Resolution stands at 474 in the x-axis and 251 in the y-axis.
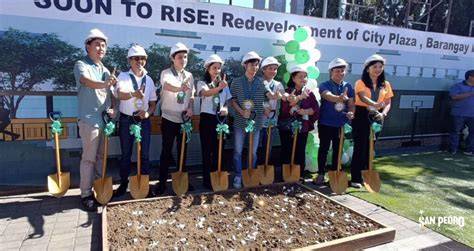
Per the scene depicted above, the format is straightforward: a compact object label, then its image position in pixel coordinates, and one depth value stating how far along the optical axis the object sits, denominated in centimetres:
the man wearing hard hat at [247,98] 424
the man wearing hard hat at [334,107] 445
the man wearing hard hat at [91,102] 356
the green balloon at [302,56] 491
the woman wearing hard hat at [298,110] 450
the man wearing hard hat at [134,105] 374
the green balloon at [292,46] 493
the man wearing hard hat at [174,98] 393
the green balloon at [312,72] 504
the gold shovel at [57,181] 383
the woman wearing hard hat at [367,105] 454
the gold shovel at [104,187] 386
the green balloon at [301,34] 487
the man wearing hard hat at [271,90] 435
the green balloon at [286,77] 501
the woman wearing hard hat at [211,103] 408
